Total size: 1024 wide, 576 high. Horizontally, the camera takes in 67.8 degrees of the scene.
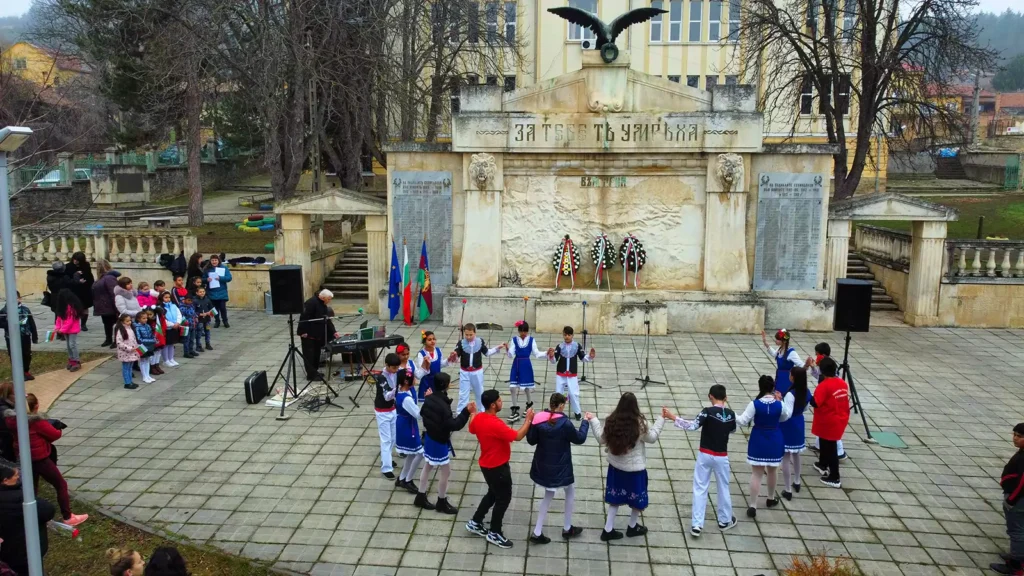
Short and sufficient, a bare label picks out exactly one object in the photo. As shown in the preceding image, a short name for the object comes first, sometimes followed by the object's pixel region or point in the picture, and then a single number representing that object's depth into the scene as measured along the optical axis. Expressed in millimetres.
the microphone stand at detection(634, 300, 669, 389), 13156
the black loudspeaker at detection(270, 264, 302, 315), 11867
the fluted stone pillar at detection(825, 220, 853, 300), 17266
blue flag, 17391
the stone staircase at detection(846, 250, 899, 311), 19188
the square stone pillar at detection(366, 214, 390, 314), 18062
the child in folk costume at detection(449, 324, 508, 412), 10930
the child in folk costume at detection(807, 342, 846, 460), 9438
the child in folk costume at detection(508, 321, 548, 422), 11234
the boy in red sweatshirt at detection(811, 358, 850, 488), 9078
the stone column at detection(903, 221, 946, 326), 17219
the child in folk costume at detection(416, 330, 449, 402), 9797
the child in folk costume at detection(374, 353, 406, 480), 9312
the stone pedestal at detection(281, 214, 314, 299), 18641
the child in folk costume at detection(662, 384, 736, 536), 7859
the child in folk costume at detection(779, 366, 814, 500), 8680
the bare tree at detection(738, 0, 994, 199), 20453
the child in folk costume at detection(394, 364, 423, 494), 8609
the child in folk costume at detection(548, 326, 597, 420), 10906
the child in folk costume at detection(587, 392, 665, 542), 7539
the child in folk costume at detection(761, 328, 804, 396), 10016
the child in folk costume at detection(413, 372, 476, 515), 8117
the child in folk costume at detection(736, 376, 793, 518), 8117
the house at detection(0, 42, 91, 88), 29766
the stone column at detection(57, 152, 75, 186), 33219
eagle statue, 16391
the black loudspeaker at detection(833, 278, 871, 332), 10859
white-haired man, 12930
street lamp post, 6035
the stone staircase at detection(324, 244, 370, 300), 20781
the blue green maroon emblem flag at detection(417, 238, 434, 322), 17375
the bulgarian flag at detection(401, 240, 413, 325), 17312
